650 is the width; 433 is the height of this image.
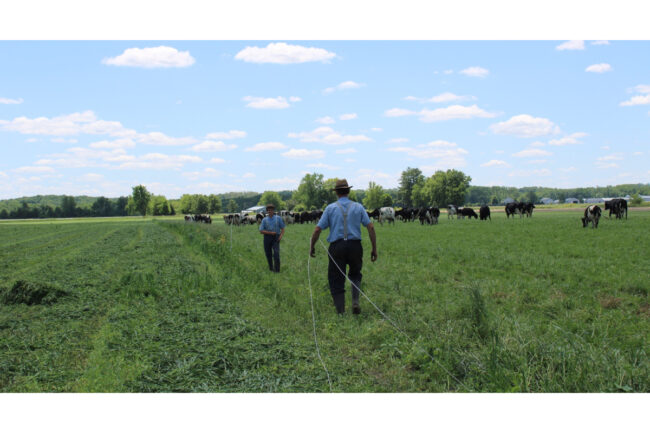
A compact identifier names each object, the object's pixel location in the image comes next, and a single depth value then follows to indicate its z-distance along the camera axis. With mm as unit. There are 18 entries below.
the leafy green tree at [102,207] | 147238
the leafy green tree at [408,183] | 127188
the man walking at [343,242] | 7480
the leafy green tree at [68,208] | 135125
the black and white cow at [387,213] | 45206
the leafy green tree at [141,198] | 142875
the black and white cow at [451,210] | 58975
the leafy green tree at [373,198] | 108188
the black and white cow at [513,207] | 52644
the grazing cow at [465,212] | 54438
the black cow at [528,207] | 52019
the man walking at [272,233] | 12484
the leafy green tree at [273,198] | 143250
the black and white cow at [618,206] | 37500
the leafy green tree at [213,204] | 164500
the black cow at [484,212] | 50094
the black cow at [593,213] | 27516
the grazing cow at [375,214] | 51075
